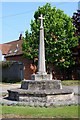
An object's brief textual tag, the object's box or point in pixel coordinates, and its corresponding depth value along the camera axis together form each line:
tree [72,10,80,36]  24.44
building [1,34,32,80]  27.31
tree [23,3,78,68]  23.17
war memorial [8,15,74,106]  8.62
